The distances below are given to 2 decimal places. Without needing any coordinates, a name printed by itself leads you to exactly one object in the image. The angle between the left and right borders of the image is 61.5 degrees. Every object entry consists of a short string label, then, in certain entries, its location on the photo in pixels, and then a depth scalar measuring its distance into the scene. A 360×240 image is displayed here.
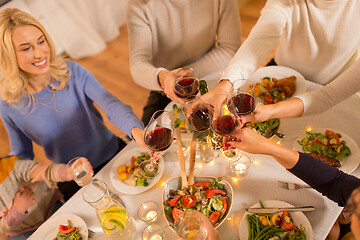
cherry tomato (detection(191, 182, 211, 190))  1.33
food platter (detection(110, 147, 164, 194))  1.43
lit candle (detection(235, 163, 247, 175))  1.38
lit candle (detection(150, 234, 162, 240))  1.26
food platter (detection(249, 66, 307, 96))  1.69
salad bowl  1.24
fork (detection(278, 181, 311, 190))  1.30
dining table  1.24
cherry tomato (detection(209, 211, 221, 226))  1.22
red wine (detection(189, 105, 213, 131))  1.29
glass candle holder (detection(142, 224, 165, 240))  1.26
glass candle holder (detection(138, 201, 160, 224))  1.31
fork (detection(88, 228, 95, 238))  1.33
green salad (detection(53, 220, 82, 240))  1.31
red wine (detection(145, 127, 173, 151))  1.31
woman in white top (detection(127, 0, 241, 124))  1.83
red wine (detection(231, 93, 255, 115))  1.35
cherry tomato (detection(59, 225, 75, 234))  1.32
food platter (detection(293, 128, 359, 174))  1.30
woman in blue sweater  1.55
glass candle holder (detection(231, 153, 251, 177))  1.39
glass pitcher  1.24
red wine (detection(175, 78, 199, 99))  1.44
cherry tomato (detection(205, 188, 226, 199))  1.28
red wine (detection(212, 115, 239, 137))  1.27
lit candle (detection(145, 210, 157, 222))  1.29
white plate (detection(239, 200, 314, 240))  1.15
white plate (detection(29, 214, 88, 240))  1.35
